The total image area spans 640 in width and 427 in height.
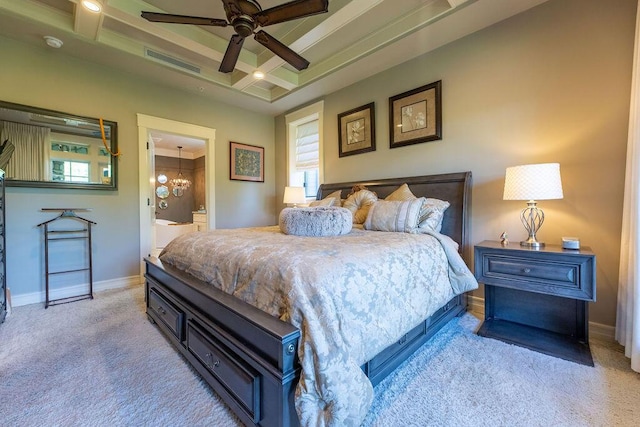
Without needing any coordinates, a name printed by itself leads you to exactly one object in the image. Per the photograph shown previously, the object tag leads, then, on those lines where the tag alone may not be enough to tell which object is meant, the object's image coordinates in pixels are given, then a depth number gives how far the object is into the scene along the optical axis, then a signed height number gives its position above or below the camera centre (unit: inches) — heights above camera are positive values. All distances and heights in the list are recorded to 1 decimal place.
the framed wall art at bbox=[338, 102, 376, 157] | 143.2 +43.3
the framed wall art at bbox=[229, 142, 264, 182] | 180.2 +32.2
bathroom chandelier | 323.6 +33.7
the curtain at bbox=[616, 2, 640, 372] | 66.4 -10.1
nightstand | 73.2 -29.2
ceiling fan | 74.4 +56.0
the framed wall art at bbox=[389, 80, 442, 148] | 118.3 +43.0
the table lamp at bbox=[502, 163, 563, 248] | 79.5 +7.0
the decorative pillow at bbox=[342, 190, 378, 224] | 120.0 +2.7
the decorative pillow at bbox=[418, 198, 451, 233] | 98.4 -1.7
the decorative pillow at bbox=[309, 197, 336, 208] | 132.8 +3.4
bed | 42.8 -21.8
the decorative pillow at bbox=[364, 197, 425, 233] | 96.3 -2.6
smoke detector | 109.5 +69.1
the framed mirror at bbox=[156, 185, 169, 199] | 303.9 +19.4
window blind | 179.3 +42.6
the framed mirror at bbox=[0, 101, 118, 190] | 110.3 +26.7
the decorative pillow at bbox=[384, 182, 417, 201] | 114.8 +6.3
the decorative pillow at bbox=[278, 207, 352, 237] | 83.3 -4.1
